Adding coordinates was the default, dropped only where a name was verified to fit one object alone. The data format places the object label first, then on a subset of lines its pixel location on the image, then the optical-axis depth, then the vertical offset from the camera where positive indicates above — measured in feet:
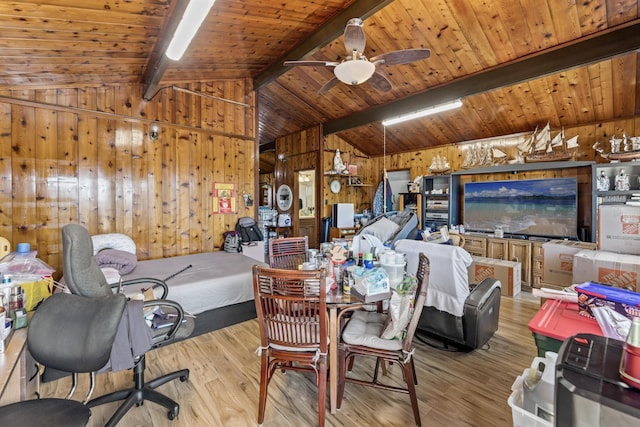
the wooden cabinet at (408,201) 20.26 +0.39
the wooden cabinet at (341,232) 21.25 -1.97
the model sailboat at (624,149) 12.10 +2.53
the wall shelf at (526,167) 13.78 +2.08
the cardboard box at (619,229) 6.63 -0.58
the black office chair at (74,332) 4.26 -1.93
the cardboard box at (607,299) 3.79 -1.35
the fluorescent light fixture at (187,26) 7.20 +5.15
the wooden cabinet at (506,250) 14.73 -2.49
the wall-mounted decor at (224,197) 15.89 +0.57
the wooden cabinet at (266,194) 33.81 +1.58
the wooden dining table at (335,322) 5.62 -2.43
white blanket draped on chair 8.03 -2.12
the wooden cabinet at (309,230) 22.81 -1.92
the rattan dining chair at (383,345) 5.59 -2.86
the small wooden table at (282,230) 24.40 -2.06
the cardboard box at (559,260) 13.06 -2.62
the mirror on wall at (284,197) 24.32 +0.85
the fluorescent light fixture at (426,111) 13.49 +4.93
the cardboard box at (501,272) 13.58 -3.39
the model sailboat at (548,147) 14.15 +3.03
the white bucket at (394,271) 6.52 -1.53
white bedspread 9.08 -2.53
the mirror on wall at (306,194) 23.79 +1.07
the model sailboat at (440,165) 18.49 +2.70
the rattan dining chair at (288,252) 8.59 -1.44
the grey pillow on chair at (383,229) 11.83 -0.99
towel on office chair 4.91 -2.39
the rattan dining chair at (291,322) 5.16 -2.23
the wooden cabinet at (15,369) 3.84 -2.29
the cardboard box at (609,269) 6.95 -1.64
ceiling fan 7.76 +4.58
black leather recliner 7.99 -2.84
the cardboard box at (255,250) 15.72 -2.48
